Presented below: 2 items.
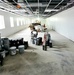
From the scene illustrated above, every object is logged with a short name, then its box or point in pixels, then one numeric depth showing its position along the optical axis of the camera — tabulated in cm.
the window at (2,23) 523
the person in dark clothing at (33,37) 419
